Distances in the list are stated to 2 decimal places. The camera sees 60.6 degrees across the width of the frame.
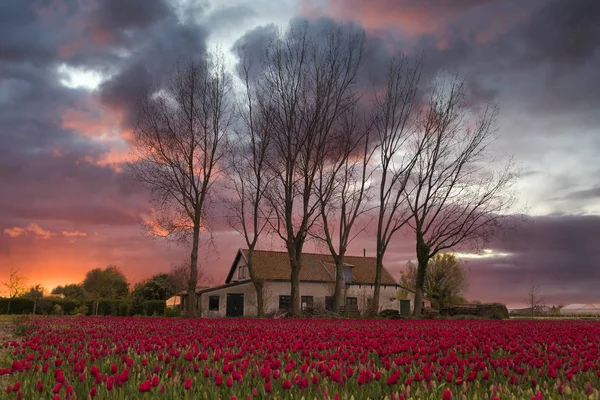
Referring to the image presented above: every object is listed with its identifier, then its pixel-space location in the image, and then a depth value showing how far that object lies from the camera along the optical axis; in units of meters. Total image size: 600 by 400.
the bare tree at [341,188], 37.94
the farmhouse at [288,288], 63.78
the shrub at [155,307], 60.88
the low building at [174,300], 72.94
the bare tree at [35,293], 62.28
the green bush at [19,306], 60.12
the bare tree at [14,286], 65.93
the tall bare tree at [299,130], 36.62
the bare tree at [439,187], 42.31
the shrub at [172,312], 57.59
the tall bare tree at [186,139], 39.00
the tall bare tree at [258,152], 38.19
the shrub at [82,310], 57.93
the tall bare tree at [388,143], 40.69
